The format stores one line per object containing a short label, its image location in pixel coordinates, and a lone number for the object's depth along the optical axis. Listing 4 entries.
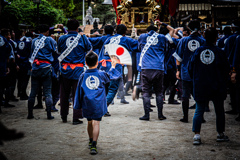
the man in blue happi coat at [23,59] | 9.68
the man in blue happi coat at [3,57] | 7.62
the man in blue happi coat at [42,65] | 6.85
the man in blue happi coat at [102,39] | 7.25
